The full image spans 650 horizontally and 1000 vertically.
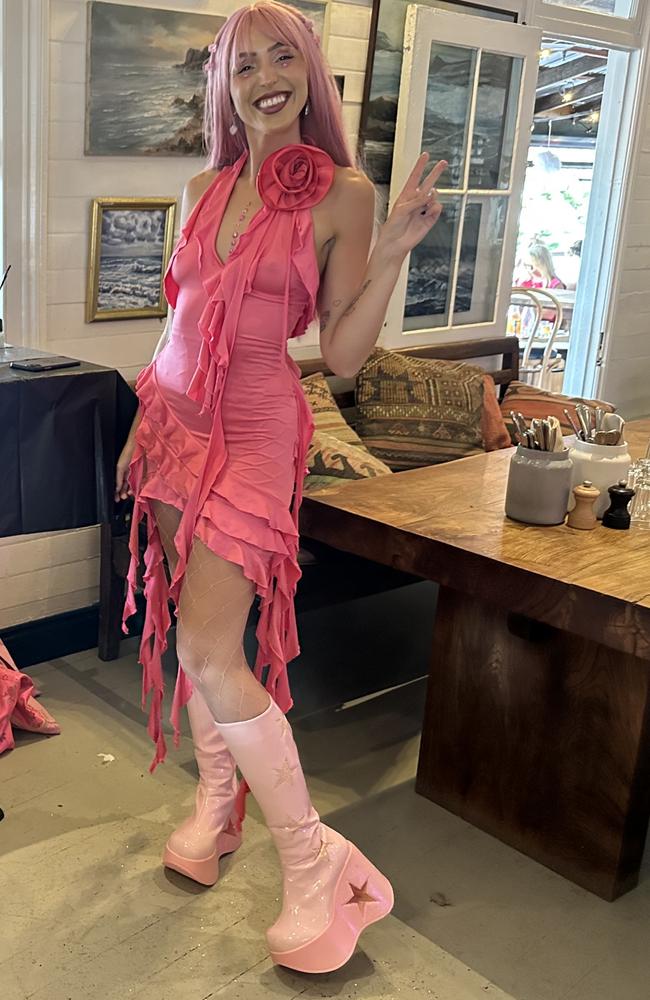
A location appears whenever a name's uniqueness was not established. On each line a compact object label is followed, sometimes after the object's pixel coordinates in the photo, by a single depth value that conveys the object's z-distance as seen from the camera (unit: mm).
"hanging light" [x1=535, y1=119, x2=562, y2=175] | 9250
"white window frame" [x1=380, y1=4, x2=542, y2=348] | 4410
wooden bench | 3590
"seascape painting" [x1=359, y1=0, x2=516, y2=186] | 4340
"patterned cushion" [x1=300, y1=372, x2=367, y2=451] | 3965
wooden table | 2484
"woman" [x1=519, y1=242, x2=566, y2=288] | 8938
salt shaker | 2748
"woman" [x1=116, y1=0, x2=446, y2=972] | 2322
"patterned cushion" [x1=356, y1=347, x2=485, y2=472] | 4270
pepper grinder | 2789
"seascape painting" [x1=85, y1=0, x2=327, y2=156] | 3446
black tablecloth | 2781
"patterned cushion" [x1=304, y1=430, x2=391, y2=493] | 3430
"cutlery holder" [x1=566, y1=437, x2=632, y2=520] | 2832
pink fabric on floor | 3240
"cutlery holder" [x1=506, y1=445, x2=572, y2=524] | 2723
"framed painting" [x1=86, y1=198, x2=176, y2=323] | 3615
